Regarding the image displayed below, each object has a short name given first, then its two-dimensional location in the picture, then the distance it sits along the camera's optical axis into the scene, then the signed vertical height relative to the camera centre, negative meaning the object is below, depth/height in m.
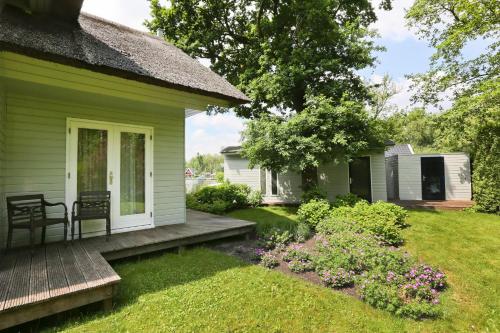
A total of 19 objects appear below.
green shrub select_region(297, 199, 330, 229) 6.94 -1.16
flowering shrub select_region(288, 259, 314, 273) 4.16 -1.58
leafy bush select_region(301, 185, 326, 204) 8.83 -0.84
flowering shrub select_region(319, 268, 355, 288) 3.66 -1.57
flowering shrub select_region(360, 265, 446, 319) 3.02 -1.59
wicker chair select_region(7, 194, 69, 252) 3.68 -0.61
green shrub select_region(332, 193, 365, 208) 7.86 -0.96
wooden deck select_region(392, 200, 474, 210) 9.60 -1.41
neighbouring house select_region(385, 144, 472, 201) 11.23 -0.31
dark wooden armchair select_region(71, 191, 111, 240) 4.37 -0.61
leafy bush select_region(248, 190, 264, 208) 11.52 -1.24
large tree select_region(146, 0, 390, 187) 8.71 +4.61
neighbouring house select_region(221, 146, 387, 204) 10.91 -0.38
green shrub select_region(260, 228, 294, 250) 5.20 -1.45
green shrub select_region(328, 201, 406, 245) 5.52 -1.17
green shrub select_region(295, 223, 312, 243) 5.54 -1.41
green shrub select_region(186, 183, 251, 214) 9.39 -1.11
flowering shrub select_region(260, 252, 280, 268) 4.36 -1.56
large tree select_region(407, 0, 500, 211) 8.53 +3.65
